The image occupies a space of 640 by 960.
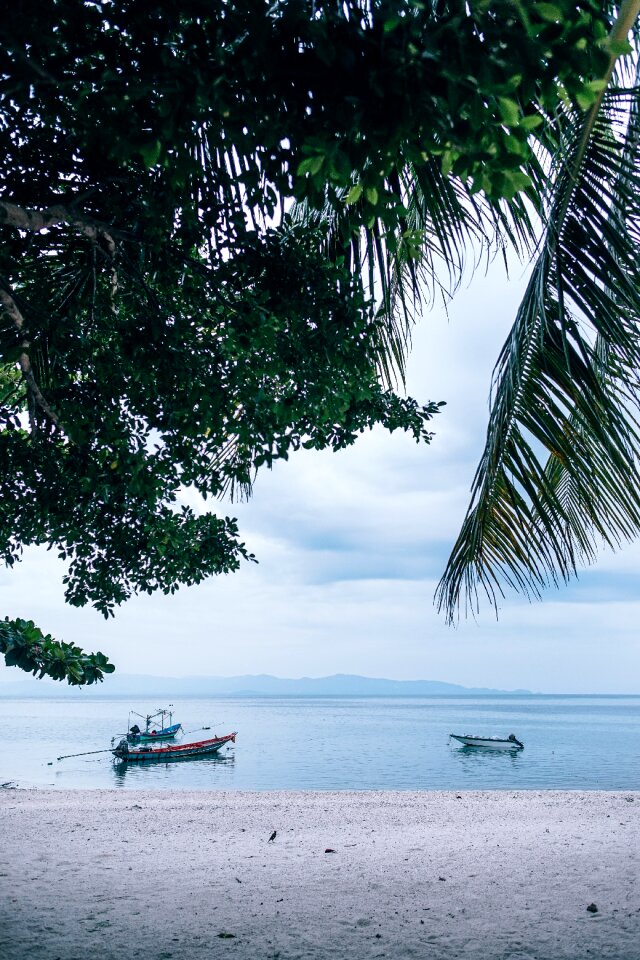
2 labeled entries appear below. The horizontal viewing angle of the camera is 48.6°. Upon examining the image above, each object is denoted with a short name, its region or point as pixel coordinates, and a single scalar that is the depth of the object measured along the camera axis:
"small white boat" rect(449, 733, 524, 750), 42.77
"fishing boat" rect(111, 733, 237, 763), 36.78
